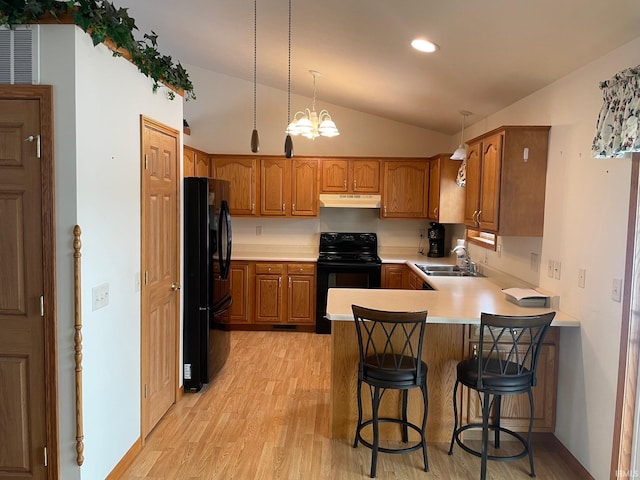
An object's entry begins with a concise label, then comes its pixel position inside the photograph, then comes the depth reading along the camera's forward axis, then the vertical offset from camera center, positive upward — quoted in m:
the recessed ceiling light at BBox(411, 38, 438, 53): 2.81 +1.08
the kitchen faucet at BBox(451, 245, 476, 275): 4.59 -0.51
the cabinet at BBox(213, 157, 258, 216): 5.62 +0.39
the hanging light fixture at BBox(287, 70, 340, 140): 3.46 +0.65
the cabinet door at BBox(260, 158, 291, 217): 5.62 +0.29
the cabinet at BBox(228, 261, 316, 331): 5.38 -1.03
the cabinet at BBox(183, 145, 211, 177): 4.86 +0.50
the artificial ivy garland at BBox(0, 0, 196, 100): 1.94 +0.85
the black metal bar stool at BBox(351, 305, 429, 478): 2.53 -0.94
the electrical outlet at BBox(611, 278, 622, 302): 2.30 -0.39
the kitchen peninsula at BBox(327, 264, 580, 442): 2.91 -1.06
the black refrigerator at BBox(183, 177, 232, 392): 3.58 -0.58
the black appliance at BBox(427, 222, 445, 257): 5.66 -0.36
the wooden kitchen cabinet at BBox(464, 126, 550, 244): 3.11 +0.24
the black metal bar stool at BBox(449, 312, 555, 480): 2.43 -0.92
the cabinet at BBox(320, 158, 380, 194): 5.60 +0.43
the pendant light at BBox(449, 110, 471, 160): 4.22 +0.56
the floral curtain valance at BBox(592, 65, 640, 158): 2.02 +0.48
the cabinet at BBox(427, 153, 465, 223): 5.04 +0.22
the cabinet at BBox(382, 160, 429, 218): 5.58 +0.28
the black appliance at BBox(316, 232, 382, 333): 5.32 -0.78
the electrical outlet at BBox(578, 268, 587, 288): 2.63 -0.36
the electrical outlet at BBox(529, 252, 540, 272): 3.28 -0.36
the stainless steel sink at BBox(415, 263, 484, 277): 4.53 -0.62
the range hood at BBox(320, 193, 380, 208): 5.55 +0.12
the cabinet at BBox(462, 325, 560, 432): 2.91 -1.23
